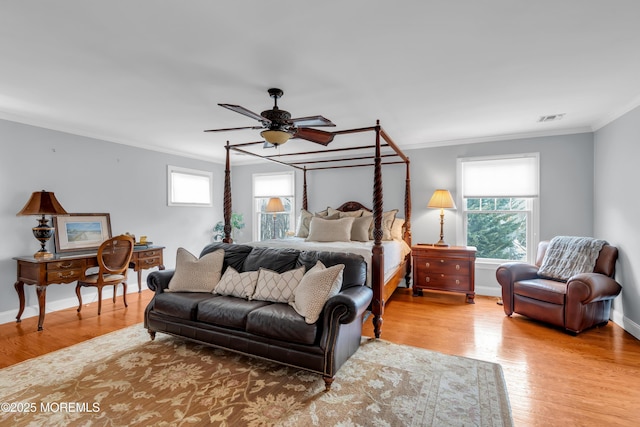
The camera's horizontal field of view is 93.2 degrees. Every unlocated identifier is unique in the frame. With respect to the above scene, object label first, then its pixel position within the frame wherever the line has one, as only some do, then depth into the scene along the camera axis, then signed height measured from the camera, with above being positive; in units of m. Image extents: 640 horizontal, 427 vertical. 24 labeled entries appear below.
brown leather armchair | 3.21 -0.90
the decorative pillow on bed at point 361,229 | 4.54 -0.22
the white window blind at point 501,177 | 4.57 +0.58
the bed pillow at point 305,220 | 5.11 -0.10
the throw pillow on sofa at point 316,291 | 2.35 -0.62
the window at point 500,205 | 4.60 +0.15
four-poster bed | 3.14 -0.02
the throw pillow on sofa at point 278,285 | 2.76 -0.66
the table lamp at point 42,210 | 3.59 +0.05
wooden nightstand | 4.42 -0.81
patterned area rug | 1.95 -1.31
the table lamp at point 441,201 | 4.64 +0.21
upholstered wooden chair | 3.88 -0.68
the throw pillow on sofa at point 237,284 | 2.93 -0.69
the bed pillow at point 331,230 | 4.43 -0.23
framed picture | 4.14 -0.24
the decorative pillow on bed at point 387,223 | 4.61 -0.14
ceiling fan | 2.74 +0.85
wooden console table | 3.47 -0.68
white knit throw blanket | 3.60 -0.52
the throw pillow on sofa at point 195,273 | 3.11 -0.62
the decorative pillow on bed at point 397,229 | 4.70 -0.23
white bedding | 3.33 -0.40
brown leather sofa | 2.27 -0.88
